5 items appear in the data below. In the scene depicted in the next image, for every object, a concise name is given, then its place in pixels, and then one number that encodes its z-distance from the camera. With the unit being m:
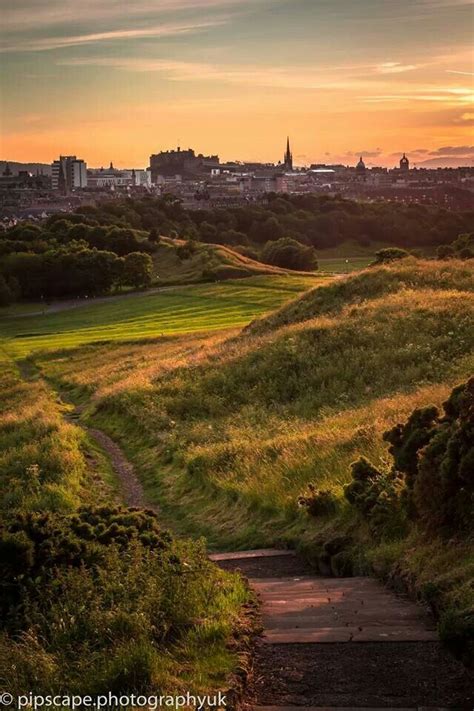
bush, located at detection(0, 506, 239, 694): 7.02
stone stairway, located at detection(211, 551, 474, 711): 6.79
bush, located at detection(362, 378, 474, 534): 10.27
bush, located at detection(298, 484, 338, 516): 14.06
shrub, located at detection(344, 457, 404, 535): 12.03
